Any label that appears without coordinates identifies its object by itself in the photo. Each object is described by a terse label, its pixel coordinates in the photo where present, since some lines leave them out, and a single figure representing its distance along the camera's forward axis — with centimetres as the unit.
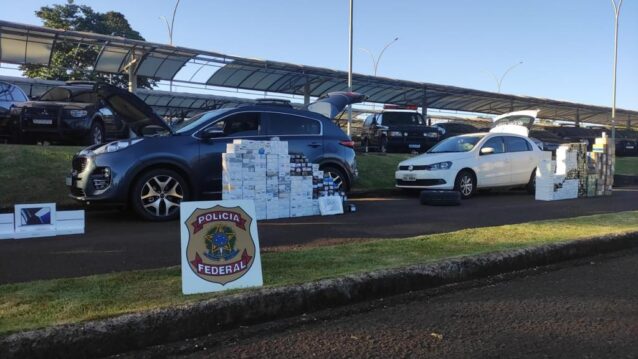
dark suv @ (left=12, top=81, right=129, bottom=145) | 1209
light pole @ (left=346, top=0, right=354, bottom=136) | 1953
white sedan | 1247
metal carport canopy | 2042
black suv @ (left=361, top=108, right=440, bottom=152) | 2084
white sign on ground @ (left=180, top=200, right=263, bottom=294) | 421
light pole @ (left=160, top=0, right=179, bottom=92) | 3214
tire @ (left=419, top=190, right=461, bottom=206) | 1102
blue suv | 800
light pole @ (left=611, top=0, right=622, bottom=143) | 3016
